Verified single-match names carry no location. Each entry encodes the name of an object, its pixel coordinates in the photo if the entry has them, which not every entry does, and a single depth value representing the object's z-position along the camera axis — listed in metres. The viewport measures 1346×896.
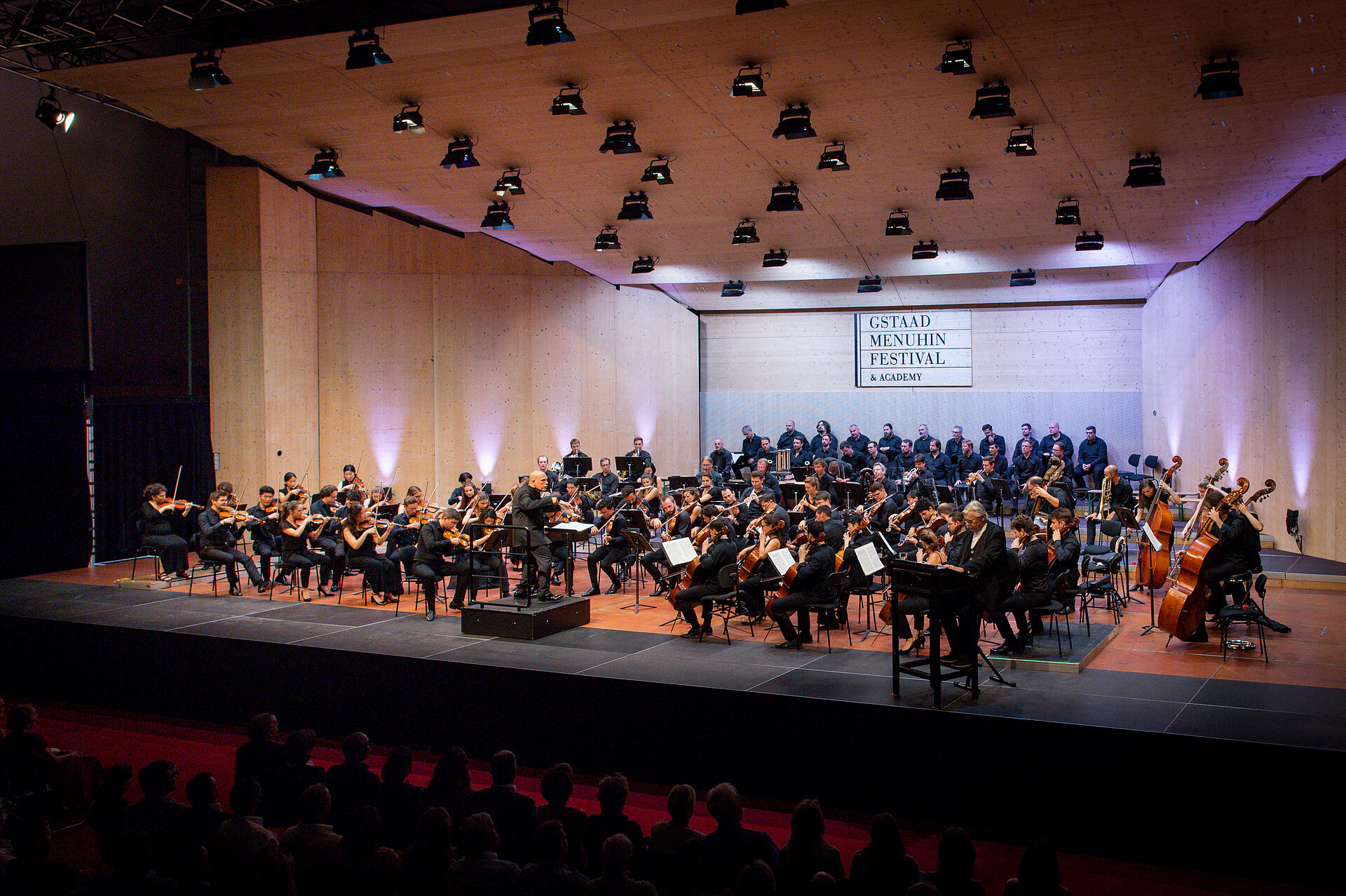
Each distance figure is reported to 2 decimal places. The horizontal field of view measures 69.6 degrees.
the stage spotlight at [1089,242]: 13.79
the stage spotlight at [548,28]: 7.99
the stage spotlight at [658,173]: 11.57
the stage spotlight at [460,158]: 11.27
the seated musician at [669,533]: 11.48
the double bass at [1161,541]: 10.05
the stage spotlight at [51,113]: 12.31
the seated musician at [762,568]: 9.21
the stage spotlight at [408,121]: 10.66
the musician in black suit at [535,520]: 10.48
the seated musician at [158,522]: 12.24
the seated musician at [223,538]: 11.85
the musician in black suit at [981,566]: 7.46
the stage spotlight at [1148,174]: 10.45
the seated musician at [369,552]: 11.25
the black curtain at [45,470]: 13.52
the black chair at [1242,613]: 8.38
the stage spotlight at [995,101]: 8.88
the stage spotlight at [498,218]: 13.45
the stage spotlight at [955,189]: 11.30
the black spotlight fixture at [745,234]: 14.03
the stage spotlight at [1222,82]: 8.12
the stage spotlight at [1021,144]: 9.90
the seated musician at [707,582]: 9.28
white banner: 20.70
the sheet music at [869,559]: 8.02
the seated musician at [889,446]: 18.97
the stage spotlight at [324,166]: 12.25
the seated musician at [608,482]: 15.02
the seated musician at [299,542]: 11.67
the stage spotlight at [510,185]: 12.58
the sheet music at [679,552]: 9.16
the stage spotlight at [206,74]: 9.66
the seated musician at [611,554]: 12.23
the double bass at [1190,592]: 8.39
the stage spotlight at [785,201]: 11.95
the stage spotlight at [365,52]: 8.90
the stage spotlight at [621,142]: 10.45
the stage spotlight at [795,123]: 9.85
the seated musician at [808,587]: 8.77
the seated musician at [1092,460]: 17.75
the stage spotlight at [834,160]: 10.75
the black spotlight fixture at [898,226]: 12.52
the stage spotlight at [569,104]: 9.72
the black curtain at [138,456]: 14.55
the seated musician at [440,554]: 10.53
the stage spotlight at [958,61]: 8.30
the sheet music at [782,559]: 8.70
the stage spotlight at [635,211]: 12.68
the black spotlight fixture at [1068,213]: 12.29
